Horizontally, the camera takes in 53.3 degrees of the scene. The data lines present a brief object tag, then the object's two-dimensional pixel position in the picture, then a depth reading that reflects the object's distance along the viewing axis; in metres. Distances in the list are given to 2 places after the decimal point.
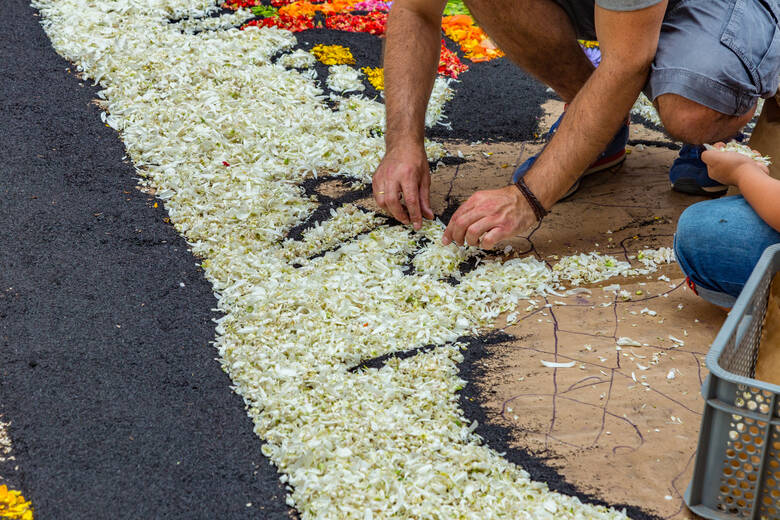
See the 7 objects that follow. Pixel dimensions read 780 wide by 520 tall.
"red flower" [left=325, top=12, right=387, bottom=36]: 4.38
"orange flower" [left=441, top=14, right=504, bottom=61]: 4.40
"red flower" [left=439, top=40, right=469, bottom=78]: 4.12
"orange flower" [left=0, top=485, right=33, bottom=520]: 1.65
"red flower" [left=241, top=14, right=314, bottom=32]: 4.29
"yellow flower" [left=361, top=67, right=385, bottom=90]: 3.86
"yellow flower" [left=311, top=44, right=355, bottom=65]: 4.03
